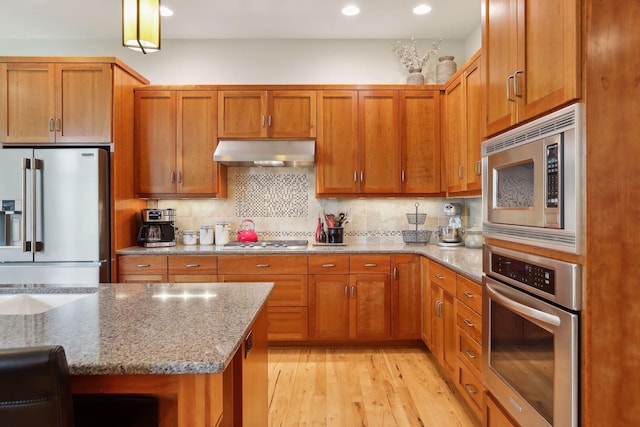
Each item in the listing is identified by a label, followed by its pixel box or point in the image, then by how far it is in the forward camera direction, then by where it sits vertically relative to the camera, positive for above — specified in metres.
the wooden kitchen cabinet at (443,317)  2.48 -0.75
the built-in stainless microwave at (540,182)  1.12 +0.10
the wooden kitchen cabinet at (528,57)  1.15 +0.55
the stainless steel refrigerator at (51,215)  3.03 -0.04
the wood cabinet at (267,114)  3.55 +0.90
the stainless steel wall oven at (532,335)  1.16 -0.45
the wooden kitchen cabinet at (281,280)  3.29 -0.61
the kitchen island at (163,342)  0.90 -0.36
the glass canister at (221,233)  3.71 -0.22
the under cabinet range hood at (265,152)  3.42 +0.53
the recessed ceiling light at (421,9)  3.22 +1.74
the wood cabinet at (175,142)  3.58 +0.65
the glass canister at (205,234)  3.74 -0.24
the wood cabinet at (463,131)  2.83 +0.65
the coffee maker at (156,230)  3.53 -0.19
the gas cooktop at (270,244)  3.43 -0.33
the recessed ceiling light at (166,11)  3.25 +1.74
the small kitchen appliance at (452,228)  3.48 -0.17
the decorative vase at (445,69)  3.60 +1.35
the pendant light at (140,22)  1.57 +0.79
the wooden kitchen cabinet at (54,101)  3.21 +0.93
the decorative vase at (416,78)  3.65 +1.28
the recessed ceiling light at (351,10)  3.23 +1.74
